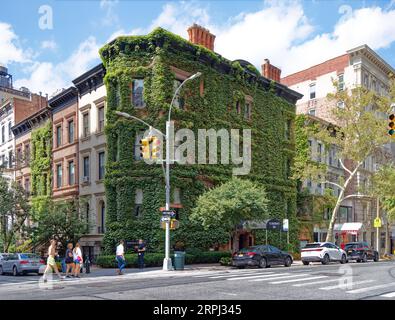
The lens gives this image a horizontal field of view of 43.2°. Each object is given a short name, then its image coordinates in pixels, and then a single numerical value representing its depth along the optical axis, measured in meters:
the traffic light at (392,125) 19.45
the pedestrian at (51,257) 21.16
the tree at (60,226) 32.75
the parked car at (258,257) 28.62
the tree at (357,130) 40.56
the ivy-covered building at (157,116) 32.50
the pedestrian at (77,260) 23.48
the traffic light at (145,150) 23.84
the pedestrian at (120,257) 24.56
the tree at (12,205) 35.38
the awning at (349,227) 50.94
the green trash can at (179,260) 27.22
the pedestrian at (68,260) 23.59
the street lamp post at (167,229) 26.66
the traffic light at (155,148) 24.33
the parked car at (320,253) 33.31
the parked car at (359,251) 38.03
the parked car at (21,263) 27.69
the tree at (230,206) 29.48
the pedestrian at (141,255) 28.58
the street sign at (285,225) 34.12
